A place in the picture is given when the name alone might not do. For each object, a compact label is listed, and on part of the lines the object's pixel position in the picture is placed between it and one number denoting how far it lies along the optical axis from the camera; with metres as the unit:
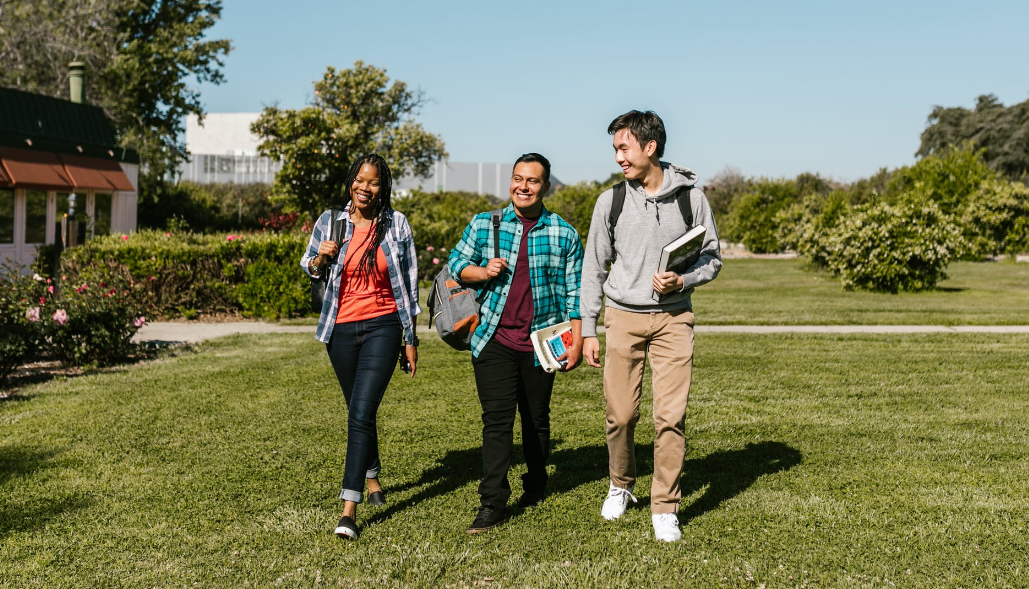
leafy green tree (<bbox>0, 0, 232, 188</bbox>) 27.81
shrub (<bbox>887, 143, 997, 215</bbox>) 35.19
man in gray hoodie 4.14
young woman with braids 4.42
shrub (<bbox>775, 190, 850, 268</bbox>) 23.53
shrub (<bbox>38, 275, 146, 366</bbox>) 9.18
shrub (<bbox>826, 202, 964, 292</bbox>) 18.08
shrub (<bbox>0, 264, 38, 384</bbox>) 8.23
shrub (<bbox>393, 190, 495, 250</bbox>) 20.56
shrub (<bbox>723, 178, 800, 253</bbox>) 39.88
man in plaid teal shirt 4.36
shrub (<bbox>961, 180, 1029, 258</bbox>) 33.81
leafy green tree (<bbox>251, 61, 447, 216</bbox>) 23.80
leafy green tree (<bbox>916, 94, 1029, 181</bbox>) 56.78
